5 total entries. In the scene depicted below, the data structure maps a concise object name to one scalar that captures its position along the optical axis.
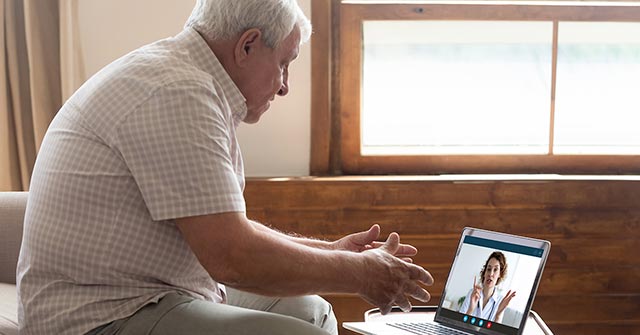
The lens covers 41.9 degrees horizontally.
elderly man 1.37
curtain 2.52
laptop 1.71
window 2.75
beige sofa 2.05
